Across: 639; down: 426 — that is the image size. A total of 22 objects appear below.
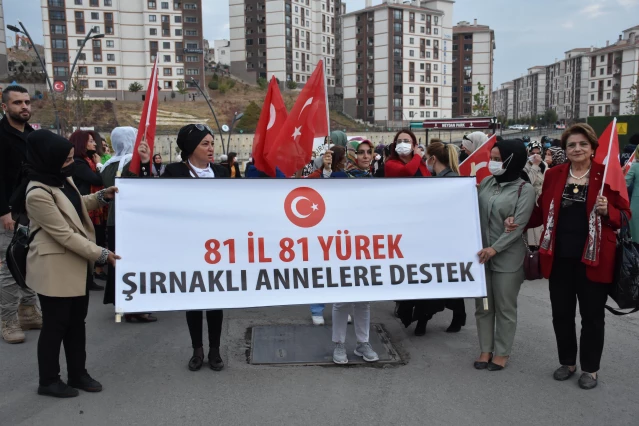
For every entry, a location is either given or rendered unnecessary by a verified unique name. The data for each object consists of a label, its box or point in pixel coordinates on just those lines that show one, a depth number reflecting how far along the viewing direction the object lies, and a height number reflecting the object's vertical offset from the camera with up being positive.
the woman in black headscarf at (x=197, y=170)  4.64 -0.27
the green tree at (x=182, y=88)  88.88 +7.81
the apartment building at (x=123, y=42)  85.81 +15.10
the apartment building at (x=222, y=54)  132.88 +19.75
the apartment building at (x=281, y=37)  101.88 +18.51
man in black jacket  5.30 -0.19
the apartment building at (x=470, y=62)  112.31 +14.73
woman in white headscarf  6.13 -0.27
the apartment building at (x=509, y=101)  194.12 +11.96
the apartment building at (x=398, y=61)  95.31 +12.98
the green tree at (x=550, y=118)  122.31 +3.74
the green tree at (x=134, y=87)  88.19 +7.94
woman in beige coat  3.94 -0.84
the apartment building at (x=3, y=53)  89.25 +13.52
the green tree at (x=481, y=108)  76.69 +3.88
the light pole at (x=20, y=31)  22.55 +4.47
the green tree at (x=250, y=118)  79.88 +2.74
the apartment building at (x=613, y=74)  105.06 +11.77
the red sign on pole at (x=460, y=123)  39.22 +0.91
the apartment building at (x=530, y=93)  158.25 +12.58
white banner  4.27 -0.82
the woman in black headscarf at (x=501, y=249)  4.57 -0.92
